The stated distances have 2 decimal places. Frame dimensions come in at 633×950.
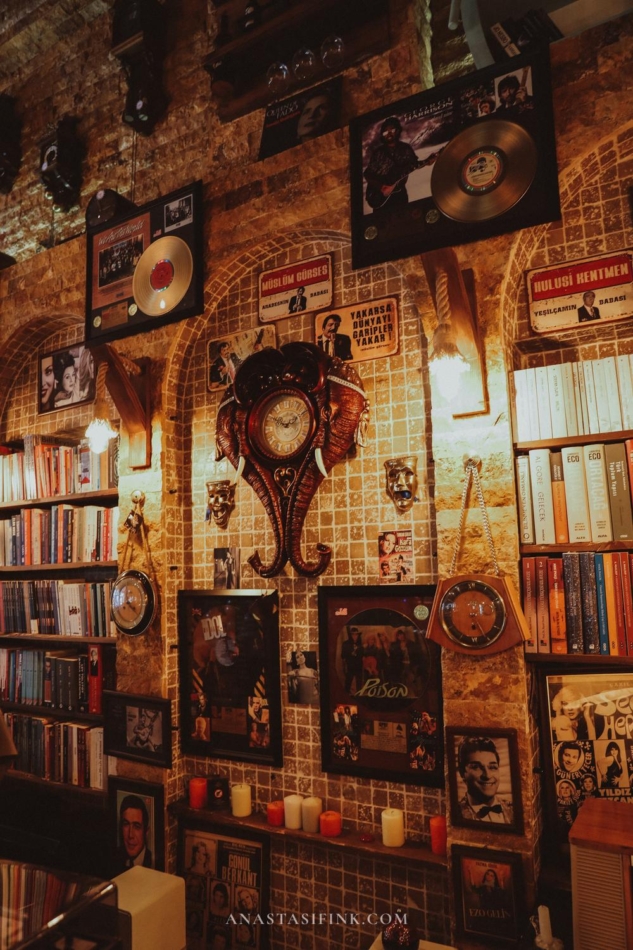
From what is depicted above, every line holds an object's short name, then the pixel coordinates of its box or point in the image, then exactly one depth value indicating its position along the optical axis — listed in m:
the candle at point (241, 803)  2.74
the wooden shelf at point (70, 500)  3.36
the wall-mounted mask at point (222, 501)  3.01
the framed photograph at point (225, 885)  2.69
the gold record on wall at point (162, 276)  3.09
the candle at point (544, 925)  1.89
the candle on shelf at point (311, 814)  2.57
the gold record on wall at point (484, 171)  2.28
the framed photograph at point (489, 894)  2.07
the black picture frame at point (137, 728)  2.92
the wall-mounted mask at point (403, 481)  2.58
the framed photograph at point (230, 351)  3.04
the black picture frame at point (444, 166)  2.26
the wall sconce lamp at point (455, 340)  2.08
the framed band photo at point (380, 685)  2.47
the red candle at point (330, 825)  2.51
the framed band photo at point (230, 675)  2.81
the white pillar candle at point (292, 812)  2.60
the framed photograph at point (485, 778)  2.13
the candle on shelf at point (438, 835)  2.30
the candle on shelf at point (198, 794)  2.82
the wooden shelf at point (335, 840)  2.31
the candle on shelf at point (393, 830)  2.38
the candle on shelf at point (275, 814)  2.64
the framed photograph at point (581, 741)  2.15
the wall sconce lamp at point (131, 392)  2.91
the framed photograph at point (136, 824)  2.84
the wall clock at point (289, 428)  2.71
